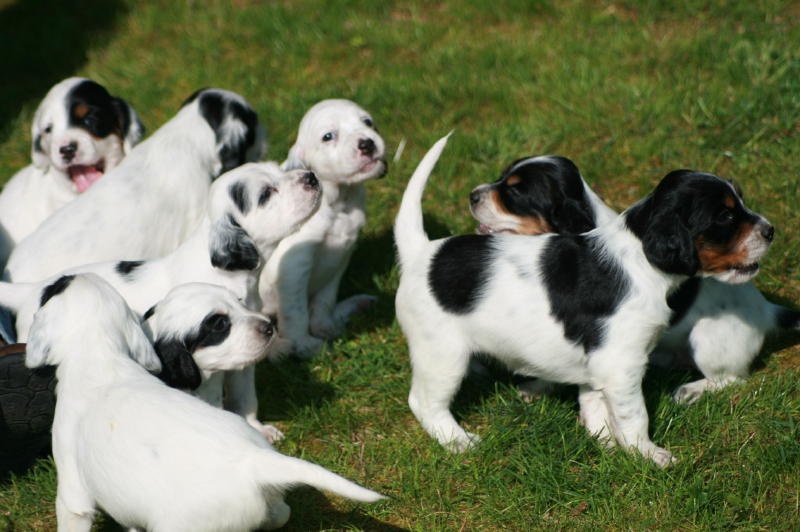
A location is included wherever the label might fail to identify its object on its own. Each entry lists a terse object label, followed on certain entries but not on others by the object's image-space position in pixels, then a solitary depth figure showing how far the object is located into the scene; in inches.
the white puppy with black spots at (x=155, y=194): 459.8
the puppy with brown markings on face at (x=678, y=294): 397.1
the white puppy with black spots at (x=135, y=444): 282.8
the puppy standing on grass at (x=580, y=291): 346.9
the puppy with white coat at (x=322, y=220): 462.0
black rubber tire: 347.9
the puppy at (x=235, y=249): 394.0
